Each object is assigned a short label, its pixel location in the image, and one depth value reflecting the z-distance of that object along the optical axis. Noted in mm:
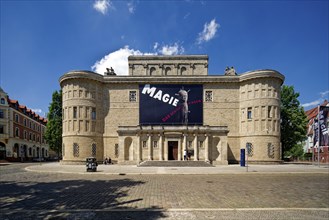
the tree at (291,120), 42156
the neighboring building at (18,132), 48312
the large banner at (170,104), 39469
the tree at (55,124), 45000
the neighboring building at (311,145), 48688
